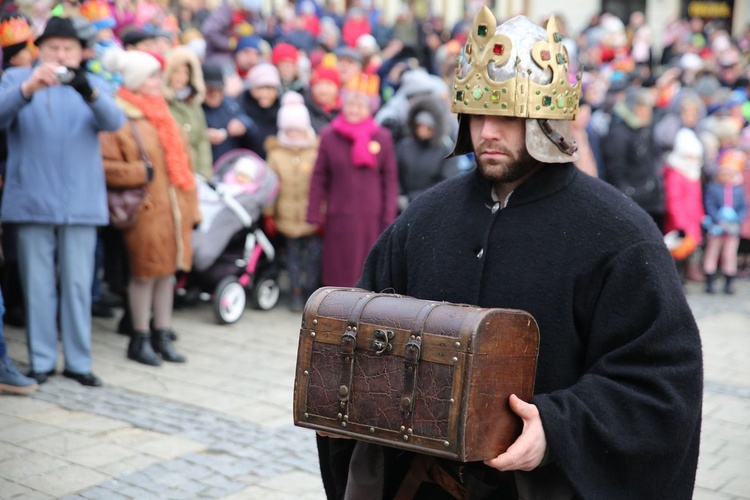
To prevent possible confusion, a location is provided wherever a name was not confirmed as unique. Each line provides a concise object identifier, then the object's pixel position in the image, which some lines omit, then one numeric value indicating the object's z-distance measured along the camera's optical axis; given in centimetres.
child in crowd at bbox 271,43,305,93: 1012
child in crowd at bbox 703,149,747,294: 1083
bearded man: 252
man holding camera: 590
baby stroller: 786
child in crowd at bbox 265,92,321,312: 862
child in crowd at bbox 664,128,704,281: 1061
